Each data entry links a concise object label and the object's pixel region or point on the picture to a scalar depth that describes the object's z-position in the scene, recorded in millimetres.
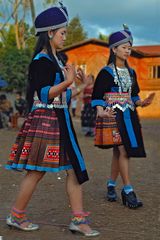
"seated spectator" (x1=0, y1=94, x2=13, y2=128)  22073
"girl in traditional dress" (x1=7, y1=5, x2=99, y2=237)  5112
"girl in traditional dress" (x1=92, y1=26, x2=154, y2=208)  6579
